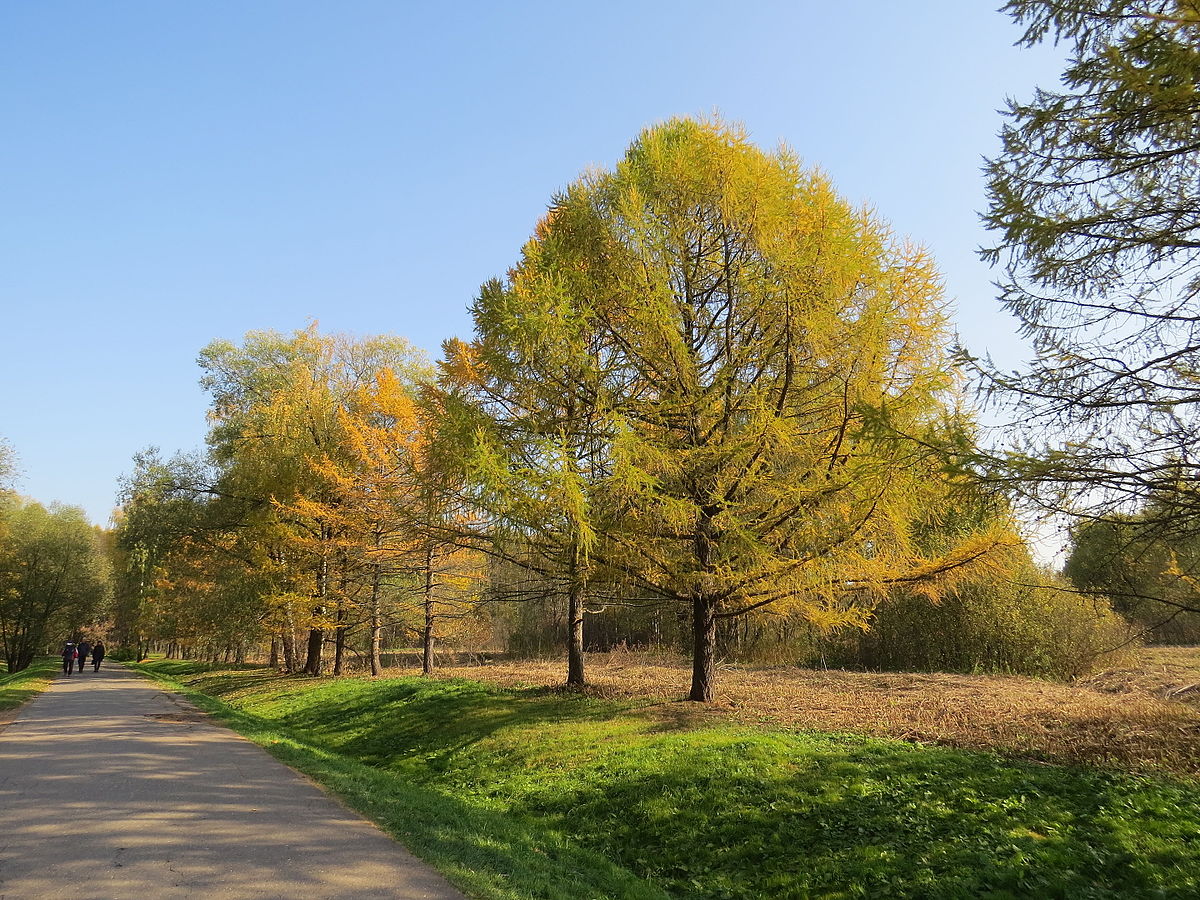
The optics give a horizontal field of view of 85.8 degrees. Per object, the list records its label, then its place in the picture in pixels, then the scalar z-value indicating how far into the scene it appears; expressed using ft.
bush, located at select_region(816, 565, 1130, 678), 51.29
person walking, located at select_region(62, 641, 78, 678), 89.25
